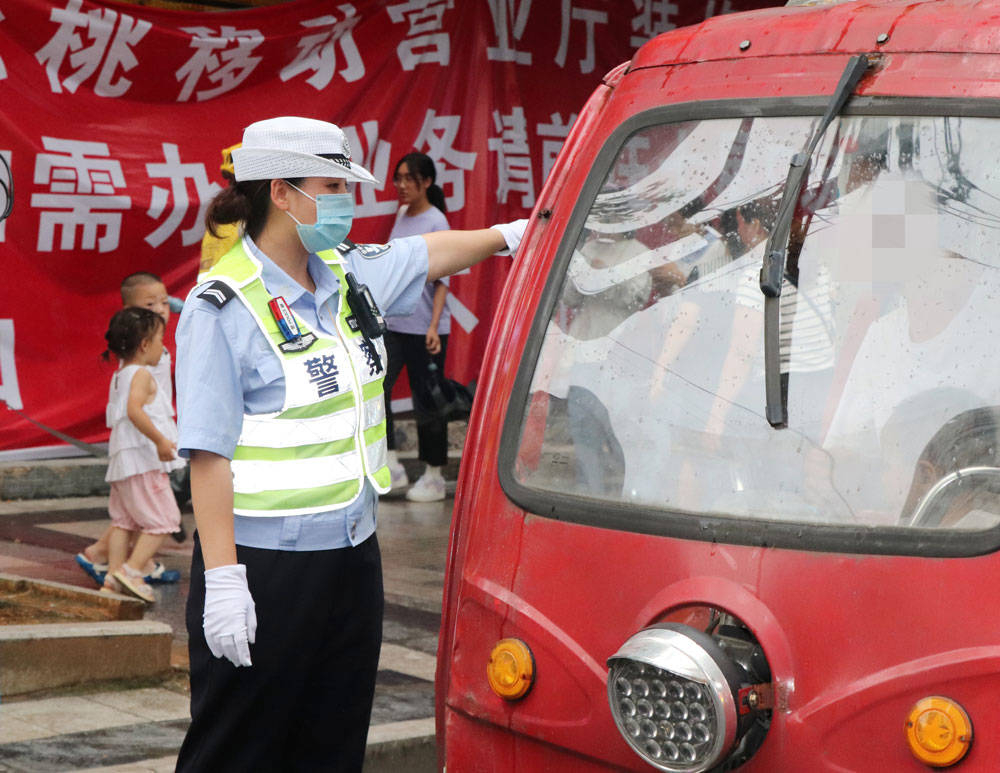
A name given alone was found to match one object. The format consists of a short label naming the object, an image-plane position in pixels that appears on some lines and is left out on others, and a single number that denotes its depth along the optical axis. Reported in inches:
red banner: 321.7
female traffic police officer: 126.4
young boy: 260.7
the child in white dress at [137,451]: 251.4
